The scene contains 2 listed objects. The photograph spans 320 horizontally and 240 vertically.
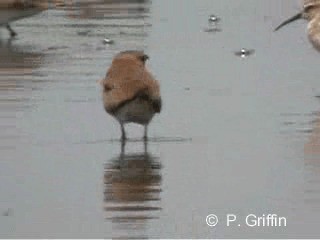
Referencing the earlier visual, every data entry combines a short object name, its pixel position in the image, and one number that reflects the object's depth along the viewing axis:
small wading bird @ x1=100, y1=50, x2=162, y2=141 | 12.68
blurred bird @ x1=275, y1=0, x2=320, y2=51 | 16.27
